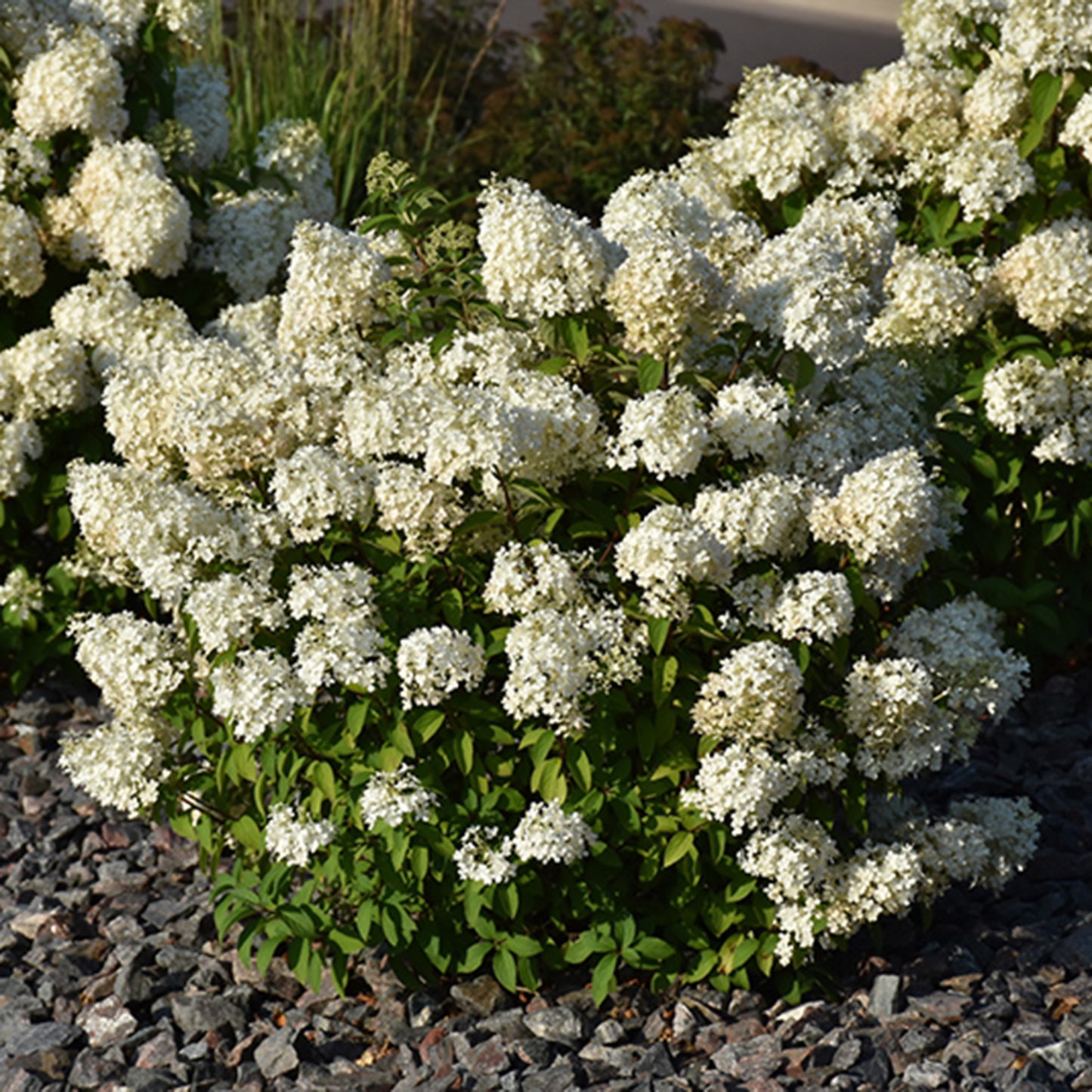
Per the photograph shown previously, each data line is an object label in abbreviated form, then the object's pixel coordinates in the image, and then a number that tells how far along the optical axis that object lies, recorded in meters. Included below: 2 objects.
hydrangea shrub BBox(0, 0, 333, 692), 5.41
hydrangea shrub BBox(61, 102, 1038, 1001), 3.51
